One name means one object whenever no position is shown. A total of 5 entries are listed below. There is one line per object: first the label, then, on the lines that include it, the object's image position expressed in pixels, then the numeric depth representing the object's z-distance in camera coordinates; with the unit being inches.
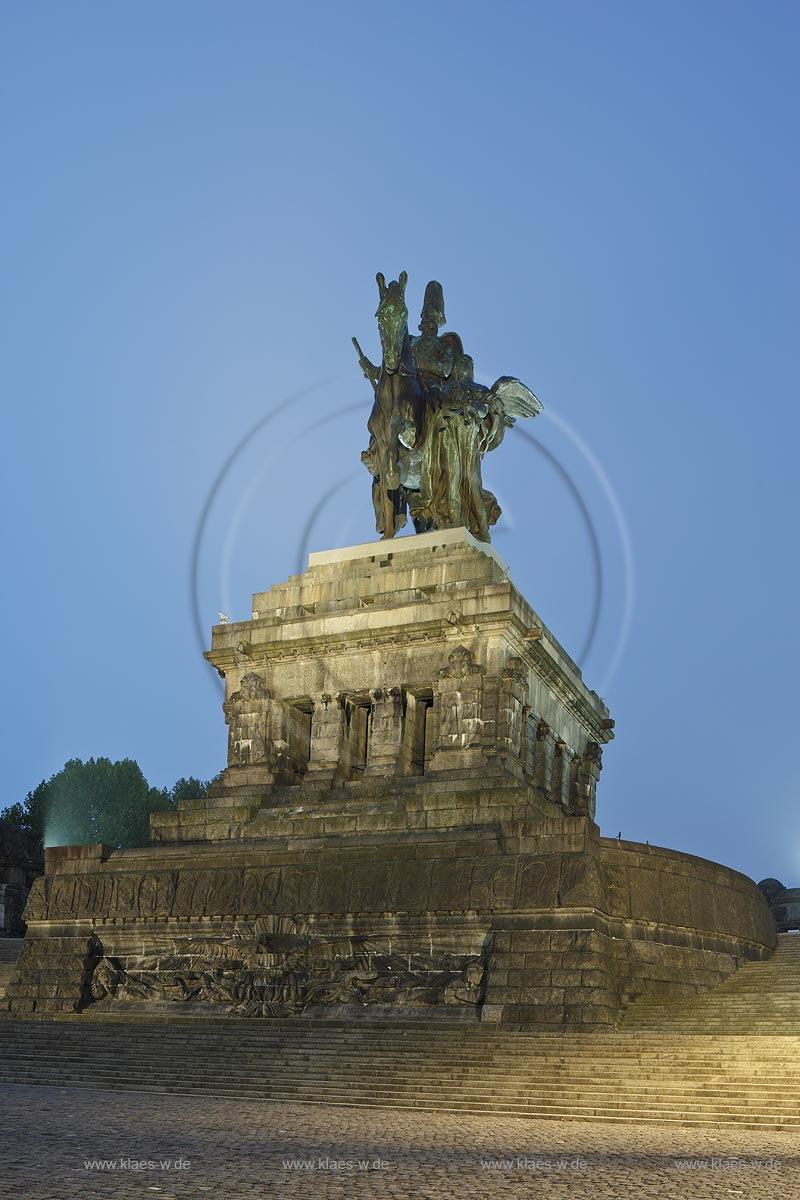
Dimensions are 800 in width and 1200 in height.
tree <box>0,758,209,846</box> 2532.0
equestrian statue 1449.3
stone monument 963.3
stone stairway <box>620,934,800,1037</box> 817.5
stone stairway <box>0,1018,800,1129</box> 692.7
